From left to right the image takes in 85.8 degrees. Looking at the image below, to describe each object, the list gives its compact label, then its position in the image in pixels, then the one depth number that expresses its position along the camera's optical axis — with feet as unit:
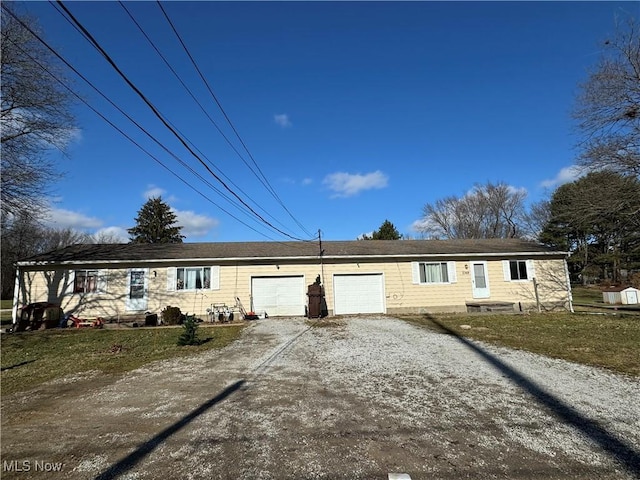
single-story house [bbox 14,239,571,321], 49.47
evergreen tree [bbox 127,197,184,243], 126.41
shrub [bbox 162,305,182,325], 47.65
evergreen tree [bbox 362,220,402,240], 114.52
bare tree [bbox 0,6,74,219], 44.78
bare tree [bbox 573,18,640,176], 48.23
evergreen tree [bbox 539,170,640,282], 116.67
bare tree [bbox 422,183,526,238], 133.59
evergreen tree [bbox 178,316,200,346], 31.55
